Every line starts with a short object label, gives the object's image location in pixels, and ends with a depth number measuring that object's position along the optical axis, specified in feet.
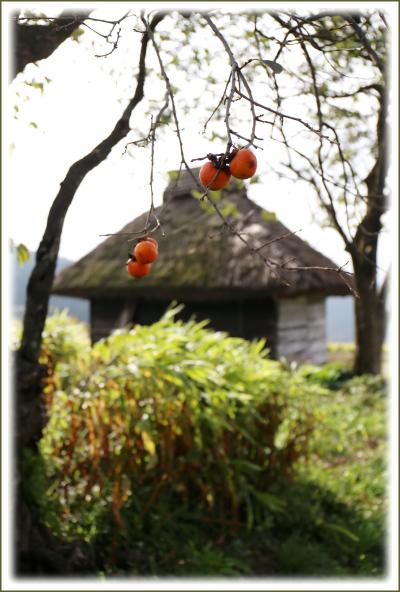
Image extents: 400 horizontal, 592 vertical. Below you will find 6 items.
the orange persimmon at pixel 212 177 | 4.66
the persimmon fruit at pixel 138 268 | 5.70
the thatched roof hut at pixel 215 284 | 32.71
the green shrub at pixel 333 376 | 32.09
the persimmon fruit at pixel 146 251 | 5.60
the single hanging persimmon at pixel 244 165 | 4.44
